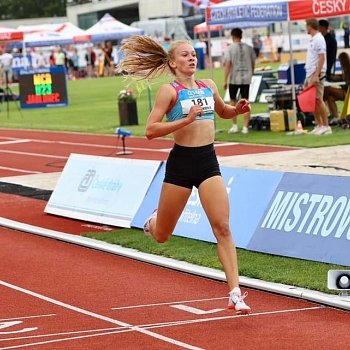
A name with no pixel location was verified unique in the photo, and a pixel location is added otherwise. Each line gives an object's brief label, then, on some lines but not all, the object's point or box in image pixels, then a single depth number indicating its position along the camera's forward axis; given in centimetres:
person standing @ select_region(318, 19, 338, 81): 2289
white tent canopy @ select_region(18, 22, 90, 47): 5659
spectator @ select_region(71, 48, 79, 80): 7393
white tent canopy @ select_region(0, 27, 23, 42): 4181
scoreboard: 3894
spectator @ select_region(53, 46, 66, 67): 7194
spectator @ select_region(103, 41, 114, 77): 6781
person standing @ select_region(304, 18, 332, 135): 2123
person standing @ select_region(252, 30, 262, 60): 6784
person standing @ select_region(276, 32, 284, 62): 7055
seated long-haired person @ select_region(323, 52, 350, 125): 2345
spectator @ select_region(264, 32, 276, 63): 6912
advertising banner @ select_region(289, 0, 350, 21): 2159
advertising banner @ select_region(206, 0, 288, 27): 2245
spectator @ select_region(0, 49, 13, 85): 4516
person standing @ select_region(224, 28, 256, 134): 2338
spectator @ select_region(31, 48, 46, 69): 7356
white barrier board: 1366
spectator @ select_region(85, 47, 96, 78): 7419
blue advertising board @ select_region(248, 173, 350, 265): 1030
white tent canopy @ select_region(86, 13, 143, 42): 5410
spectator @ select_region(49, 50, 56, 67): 7304
